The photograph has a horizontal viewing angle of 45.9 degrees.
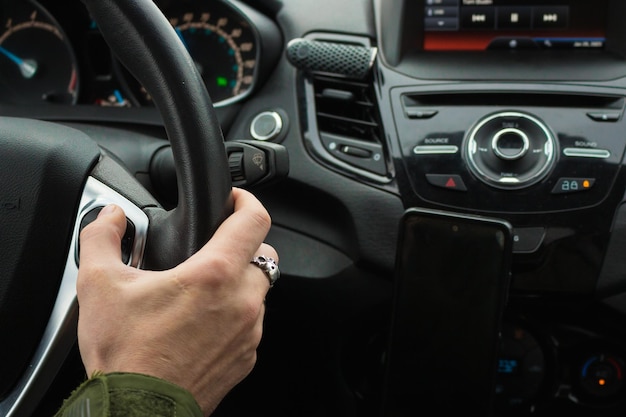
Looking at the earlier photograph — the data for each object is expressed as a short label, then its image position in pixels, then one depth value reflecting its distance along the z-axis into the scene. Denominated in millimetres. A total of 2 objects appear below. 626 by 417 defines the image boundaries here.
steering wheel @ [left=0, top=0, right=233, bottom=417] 650
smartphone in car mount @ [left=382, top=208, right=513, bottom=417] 1094
